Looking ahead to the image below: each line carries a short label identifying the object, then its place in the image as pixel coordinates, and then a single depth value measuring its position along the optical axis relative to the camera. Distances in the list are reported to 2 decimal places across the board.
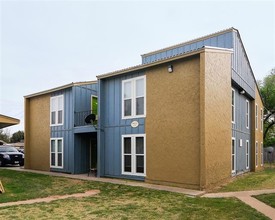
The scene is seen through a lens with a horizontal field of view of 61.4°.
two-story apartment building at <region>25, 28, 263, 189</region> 8.21
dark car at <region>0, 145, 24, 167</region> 16.88
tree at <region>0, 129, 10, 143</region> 43.86
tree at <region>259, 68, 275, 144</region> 24.91
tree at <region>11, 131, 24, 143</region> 42.64
